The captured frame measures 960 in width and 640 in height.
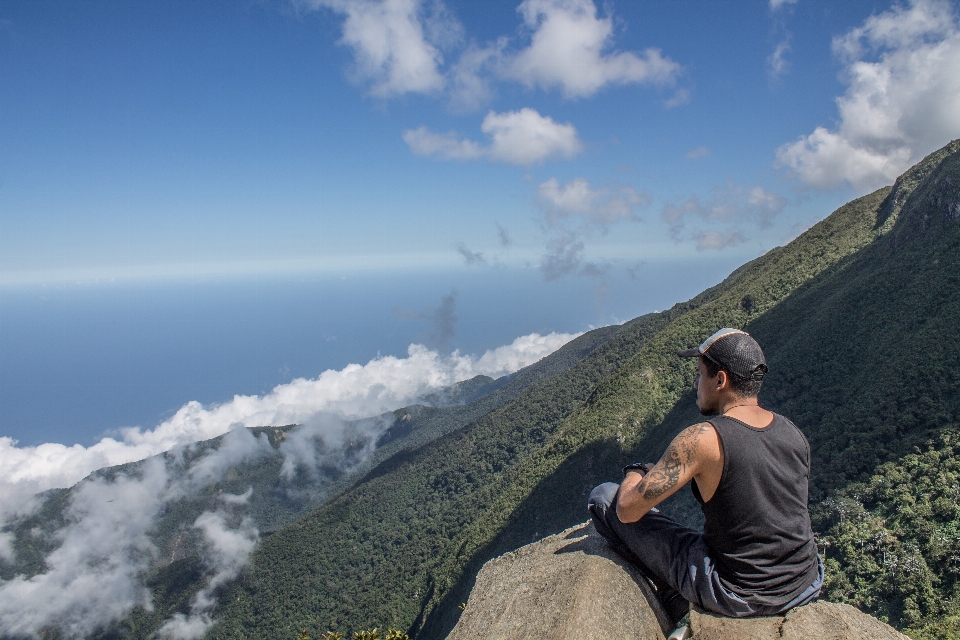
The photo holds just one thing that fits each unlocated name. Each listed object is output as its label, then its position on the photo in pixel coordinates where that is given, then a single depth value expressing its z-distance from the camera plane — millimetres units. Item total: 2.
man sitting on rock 3750
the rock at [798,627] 4094
